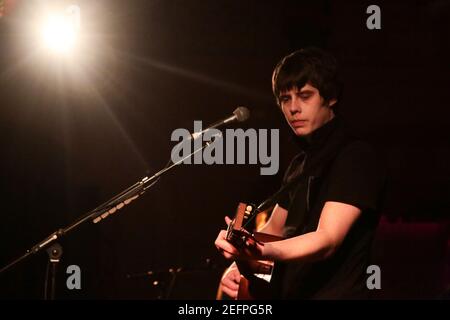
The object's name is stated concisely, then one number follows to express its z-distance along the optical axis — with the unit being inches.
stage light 199.6
